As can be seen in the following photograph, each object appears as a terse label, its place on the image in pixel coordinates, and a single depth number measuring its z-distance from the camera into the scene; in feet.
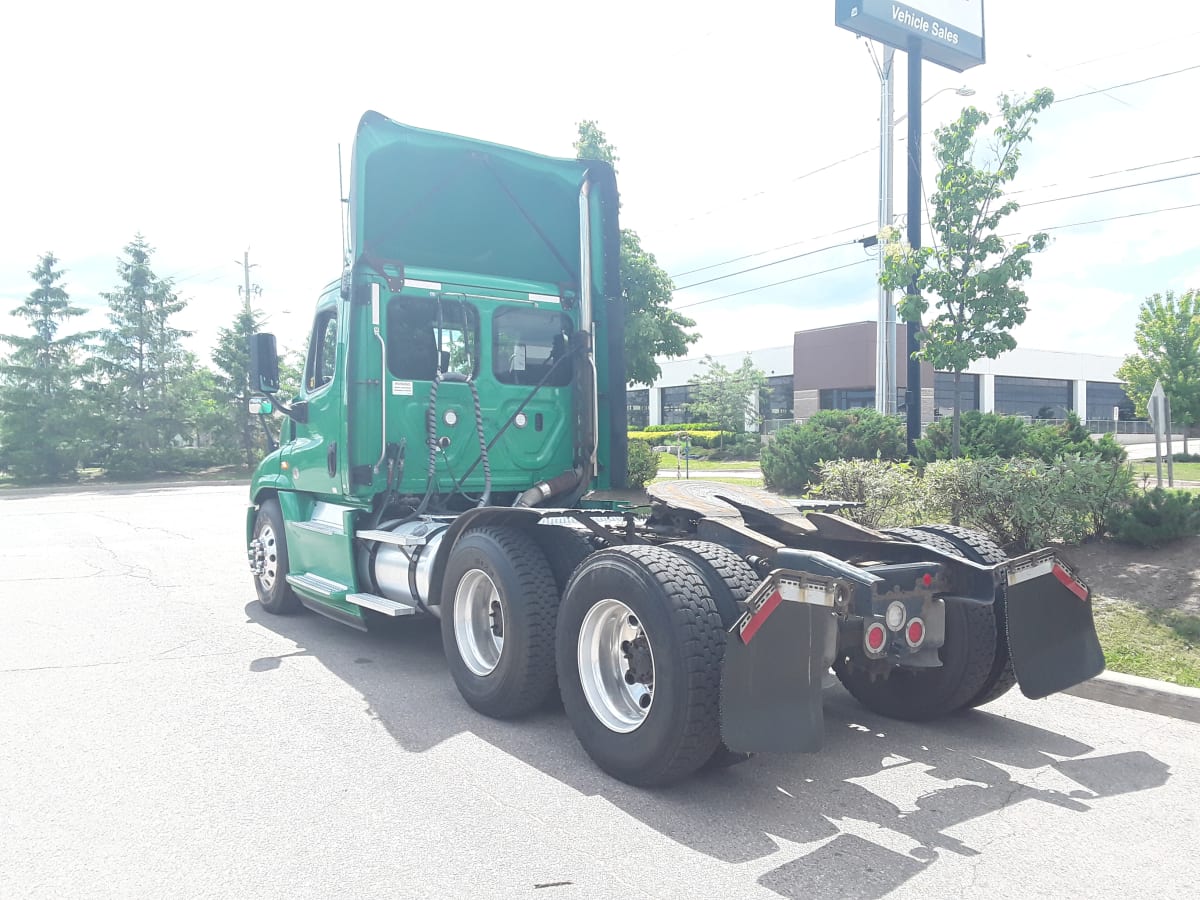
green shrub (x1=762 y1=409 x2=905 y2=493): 53.16
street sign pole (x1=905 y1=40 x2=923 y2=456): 40.09
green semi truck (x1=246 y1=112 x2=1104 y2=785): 12.29
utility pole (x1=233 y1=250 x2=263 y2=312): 136.36
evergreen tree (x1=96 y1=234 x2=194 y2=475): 116.98
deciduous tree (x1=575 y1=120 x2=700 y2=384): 65.67
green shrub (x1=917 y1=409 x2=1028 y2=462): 37.06
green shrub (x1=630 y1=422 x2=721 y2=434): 166.79
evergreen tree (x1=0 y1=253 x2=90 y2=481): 110.22
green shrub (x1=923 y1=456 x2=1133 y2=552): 25.76
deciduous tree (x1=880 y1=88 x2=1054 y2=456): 33.32
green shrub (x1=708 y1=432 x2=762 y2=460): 136.05
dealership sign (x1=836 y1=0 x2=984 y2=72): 44.80
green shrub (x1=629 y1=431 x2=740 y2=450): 149.89
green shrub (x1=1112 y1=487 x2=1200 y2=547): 24.89
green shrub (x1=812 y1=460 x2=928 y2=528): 29.86
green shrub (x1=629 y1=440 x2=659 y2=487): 59.98
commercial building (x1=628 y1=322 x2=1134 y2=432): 153.58
